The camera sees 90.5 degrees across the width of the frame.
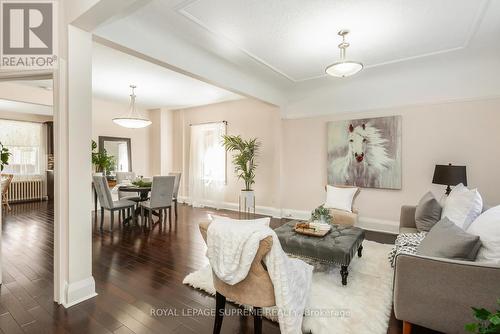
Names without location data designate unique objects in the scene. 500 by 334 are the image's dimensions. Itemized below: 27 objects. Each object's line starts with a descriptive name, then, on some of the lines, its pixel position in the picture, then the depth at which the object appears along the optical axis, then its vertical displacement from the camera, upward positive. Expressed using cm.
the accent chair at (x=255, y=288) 155 -82
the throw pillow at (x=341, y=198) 408 -54
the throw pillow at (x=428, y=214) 302 -59
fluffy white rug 191 -122
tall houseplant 562 +14
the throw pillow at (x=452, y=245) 172 -57
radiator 729 -68
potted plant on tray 311 -62
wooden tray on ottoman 278 -75
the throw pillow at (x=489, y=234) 166 -50
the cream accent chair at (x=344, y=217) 385 -80
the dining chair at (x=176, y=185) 566 -45
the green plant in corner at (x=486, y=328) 99 -67
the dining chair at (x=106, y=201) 442 -63
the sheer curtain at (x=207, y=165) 661 +3
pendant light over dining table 519 +96
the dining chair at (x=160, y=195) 455 -55
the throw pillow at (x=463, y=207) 242 -43
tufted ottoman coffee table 246 -83
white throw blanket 150 -59
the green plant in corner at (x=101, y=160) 602 +15
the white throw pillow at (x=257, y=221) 162 -37
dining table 475 -45
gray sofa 150 -80
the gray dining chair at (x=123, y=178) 574 -29
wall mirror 652 +44
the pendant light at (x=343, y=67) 294 +120
